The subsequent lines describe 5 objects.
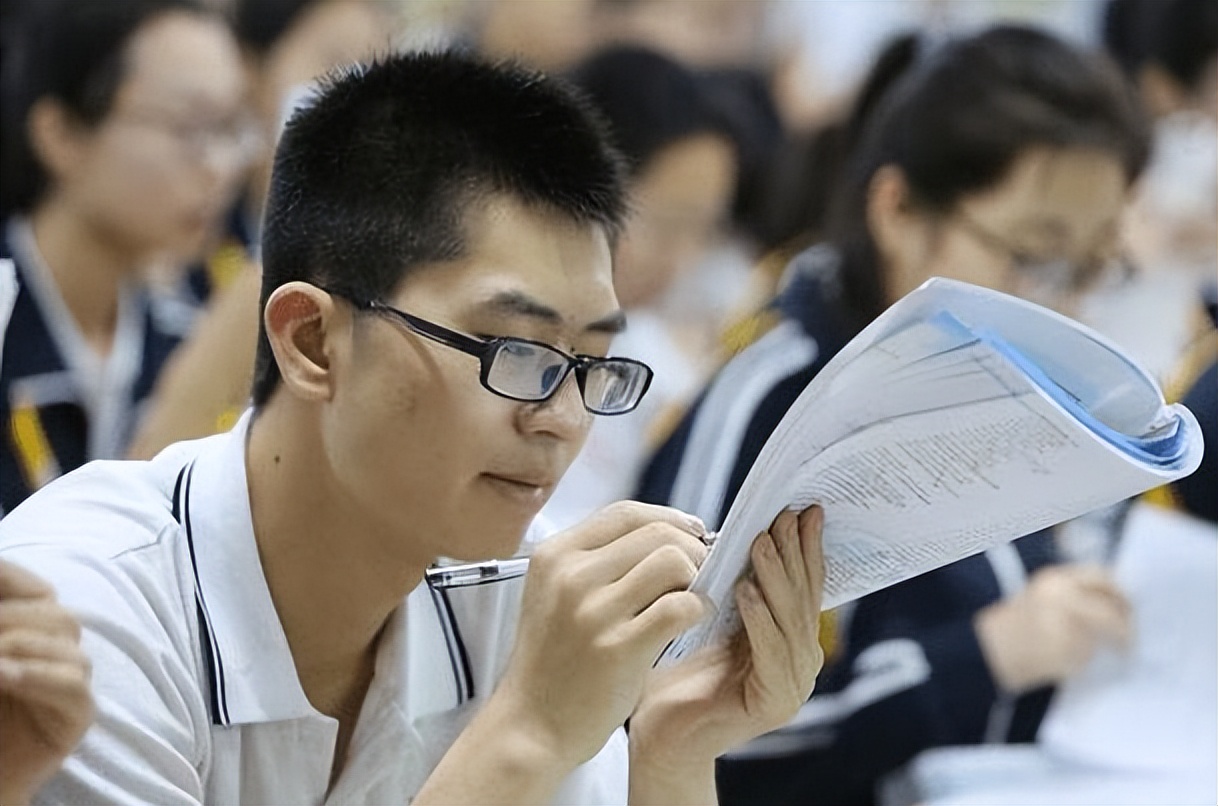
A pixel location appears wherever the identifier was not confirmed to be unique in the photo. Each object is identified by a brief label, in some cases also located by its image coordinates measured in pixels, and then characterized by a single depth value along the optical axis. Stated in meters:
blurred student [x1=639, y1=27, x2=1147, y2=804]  3.28
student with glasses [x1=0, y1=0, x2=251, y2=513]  3.50
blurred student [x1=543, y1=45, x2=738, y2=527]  4.13
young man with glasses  2.53
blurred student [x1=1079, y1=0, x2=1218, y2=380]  3.59
